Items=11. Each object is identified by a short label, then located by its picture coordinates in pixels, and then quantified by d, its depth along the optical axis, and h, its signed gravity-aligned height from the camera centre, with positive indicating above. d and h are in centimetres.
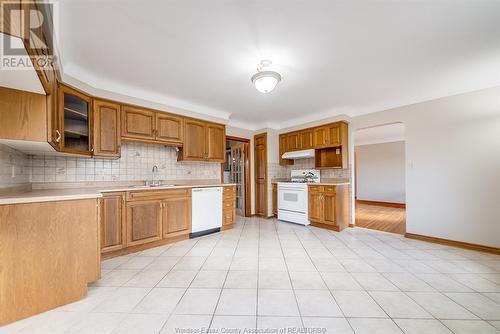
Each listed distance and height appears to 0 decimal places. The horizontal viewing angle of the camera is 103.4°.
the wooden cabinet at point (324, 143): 396 +58
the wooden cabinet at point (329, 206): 374 -74
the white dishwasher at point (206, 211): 331 -71
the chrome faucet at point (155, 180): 323 -15
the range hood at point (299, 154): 434 +34
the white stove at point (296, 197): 418 -61
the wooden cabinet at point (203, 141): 350 +54
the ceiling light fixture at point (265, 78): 233 +109
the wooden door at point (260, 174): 496 -12
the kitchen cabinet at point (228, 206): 376 -71
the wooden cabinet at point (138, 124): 286 +71
